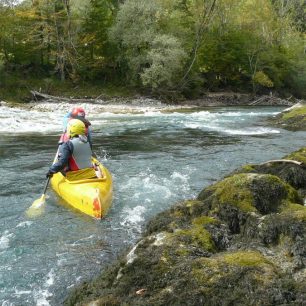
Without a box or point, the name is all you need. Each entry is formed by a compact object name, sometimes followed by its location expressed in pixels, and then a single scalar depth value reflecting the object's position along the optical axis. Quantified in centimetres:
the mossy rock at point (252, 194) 581
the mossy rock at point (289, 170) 740
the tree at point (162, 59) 3167
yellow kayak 762
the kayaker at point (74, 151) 811
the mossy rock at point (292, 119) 1955
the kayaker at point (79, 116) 906
